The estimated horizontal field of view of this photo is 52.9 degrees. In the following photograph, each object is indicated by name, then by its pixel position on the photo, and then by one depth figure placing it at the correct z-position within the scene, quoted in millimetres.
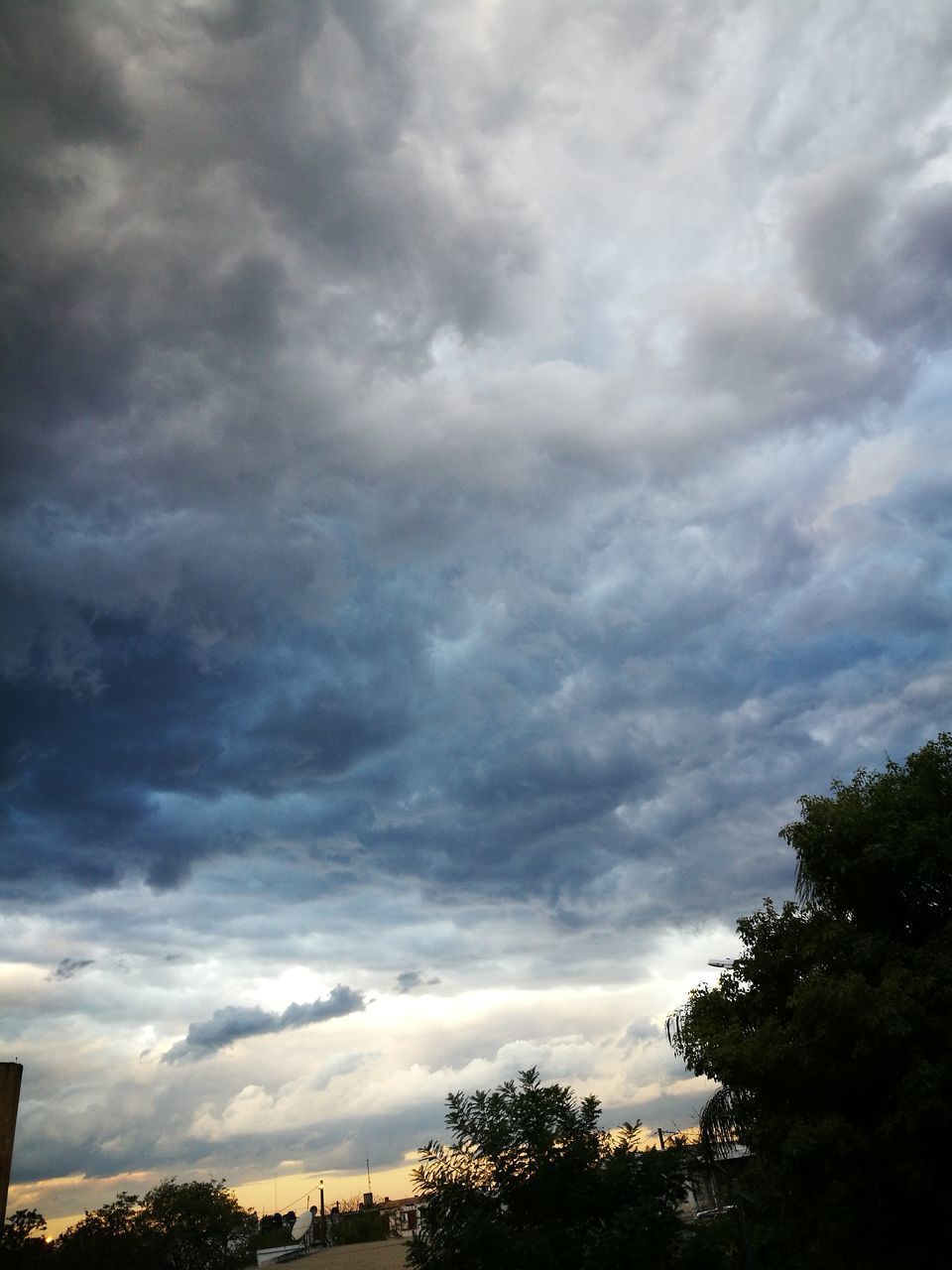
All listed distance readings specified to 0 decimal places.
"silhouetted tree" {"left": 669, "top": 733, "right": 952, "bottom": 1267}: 21625
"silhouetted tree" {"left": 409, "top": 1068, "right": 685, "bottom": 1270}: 13227
